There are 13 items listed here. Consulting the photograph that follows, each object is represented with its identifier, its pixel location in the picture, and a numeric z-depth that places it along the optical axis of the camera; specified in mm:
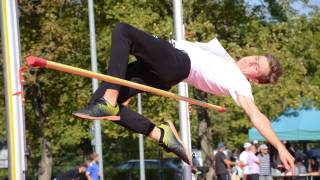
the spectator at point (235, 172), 23066
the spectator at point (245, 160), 19033
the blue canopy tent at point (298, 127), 20109
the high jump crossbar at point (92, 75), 5480
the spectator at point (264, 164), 19438
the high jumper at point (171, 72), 6254
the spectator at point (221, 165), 19219
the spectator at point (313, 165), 21797
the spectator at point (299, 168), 21217
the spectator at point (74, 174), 18688
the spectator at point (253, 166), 18812
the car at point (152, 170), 26264
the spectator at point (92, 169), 18047
